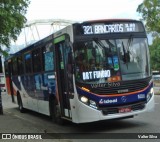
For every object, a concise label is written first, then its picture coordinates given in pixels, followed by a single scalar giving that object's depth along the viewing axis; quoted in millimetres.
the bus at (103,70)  10789
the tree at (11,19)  12086
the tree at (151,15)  35000
